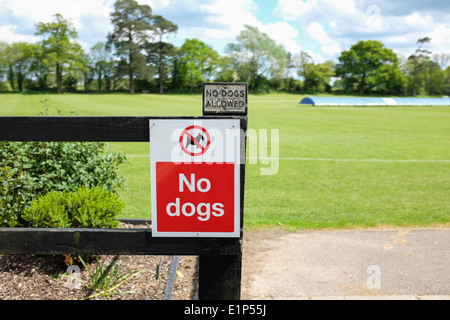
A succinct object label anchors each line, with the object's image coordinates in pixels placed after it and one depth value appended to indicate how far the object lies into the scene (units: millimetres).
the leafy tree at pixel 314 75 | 78875
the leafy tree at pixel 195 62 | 72562
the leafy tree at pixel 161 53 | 73312
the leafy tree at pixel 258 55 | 64188
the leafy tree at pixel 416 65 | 77706
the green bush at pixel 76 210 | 3938
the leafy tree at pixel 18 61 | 66188
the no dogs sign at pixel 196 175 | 2562
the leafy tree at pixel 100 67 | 73812
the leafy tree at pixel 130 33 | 73000
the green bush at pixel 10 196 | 4355
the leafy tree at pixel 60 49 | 70688
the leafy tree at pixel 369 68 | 87250
